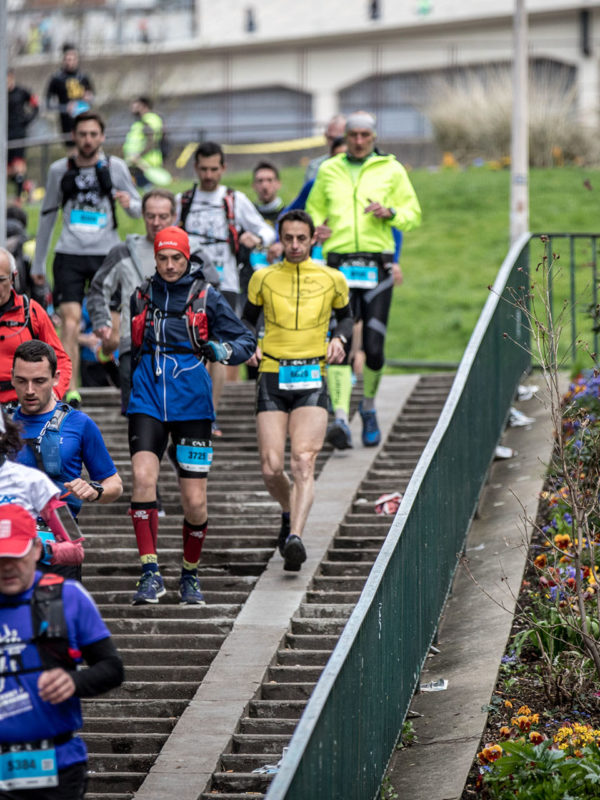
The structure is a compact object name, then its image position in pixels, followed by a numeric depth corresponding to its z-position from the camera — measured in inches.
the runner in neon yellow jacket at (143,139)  1797.5
